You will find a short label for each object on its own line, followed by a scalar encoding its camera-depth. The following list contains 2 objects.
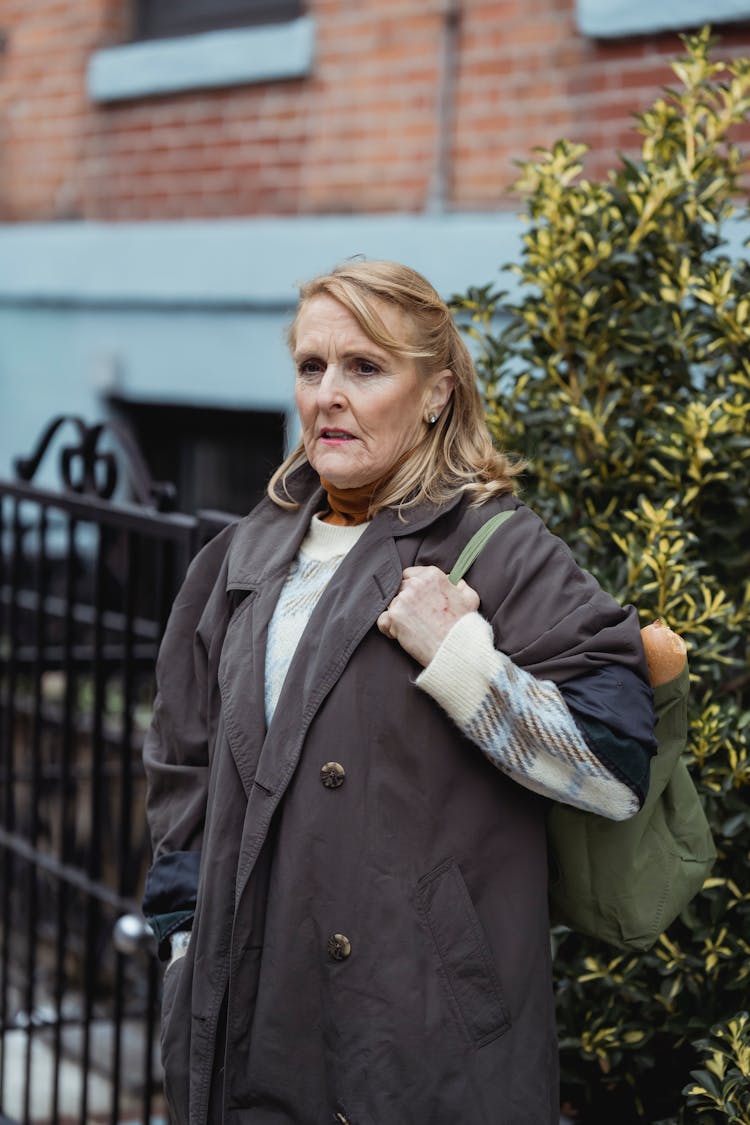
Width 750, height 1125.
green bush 2.69
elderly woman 2.12
